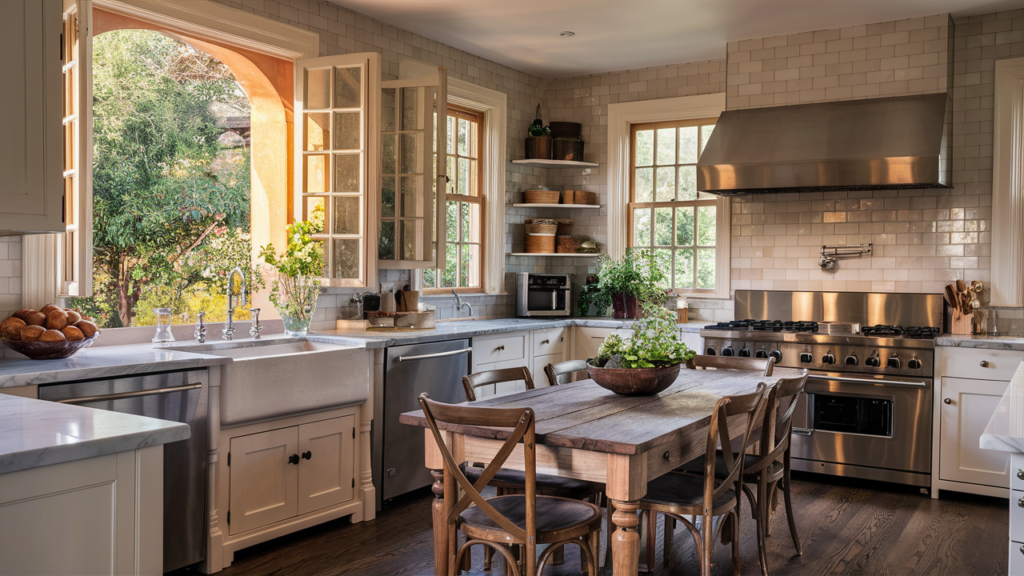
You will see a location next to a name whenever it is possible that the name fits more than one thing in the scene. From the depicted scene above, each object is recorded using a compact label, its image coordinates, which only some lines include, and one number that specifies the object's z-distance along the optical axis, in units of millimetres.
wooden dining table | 2461
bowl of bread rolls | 3191
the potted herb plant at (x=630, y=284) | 6211
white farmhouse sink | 3571
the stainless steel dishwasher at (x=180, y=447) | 3176
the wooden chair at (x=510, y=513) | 2504
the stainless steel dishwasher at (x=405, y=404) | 4406
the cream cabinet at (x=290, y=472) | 3639
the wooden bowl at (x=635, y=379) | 3221
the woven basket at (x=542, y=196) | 6562
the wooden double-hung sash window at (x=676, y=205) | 6375
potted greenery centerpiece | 3230
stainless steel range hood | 4918
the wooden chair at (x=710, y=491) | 2770
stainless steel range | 4820
